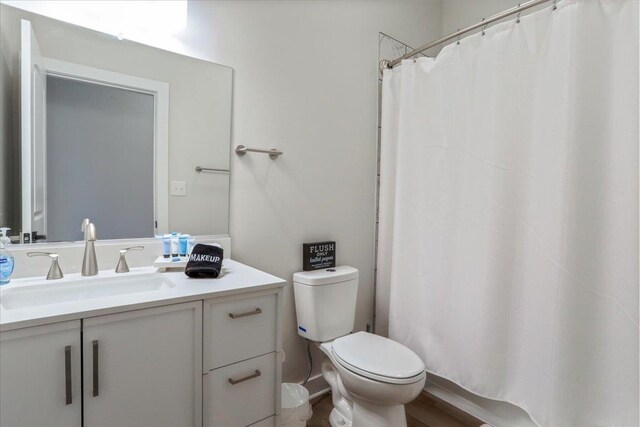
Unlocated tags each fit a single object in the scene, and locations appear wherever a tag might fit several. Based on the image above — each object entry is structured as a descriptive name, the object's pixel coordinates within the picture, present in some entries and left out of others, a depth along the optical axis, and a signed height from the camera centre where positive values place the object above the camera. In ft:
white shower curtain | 3.98 -0.08
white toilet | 4.42 -2.22
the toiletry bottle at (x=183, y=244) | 4.51 -0.59
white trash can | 5.00 -3.11
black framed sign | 6.03 -0.95
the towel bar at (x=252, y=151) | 5.23 +0.82
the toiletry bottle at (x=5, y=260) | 3.44 -0.66
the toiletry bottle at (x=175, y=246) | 4.45 -0.61
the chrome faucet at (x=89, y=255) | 3.85 -0.66
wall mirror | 3.72 +0.83
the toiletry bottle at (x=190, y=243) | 4.60 -0.61
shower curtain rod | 4.49 +2.83
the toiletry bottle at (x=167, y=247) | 4.48 -0.63
